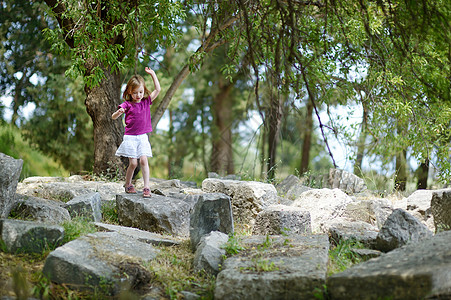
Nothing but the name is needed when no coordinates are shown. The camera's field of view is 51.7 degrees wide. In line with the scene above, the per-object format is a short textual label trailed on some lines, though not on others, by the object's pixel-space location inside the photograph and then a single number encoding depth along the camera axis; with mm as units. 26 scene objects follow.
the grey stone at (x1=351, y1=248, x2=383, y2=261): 4477
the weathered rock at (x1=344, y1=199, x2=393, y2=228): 6391
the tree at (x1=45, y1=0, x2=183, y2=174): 6797
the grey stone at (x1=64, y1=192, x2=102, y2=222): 5645
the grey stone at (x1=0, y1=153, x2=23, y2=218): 4917
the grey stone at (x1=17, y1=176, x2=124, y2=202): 6820
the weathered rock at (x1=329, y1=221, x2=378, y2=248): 4938
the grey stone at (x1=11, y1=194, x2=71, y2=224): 5207
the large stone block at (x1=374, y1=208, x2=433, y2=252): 4535
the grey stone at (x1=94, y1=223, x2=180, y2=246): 5098
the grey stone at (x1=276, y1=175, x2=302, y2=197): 8845
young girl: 6520
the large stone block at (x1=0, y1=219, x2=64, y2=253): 4344
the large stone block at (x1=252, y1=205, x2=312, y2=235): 5629
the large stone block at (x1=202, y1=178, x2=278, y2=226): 6551
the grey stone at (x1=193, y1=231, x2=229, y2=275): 4305
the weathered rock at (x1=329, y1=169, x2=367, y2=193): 9297
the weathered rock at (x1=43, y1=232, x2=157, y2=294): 3889
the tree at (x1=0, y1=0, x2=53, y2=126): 14312
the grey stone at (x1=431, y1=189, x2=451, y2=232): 5125
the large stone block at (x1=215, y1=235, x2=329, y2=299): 3564
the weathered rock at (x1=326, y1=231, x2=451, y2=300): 3098
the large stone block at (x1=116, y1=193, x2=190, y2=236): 5789
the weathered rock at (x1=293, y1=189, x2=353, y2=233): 6496
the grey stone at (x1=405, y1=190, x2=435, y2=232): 6252
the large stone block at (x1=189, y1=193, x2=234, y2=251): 5152
